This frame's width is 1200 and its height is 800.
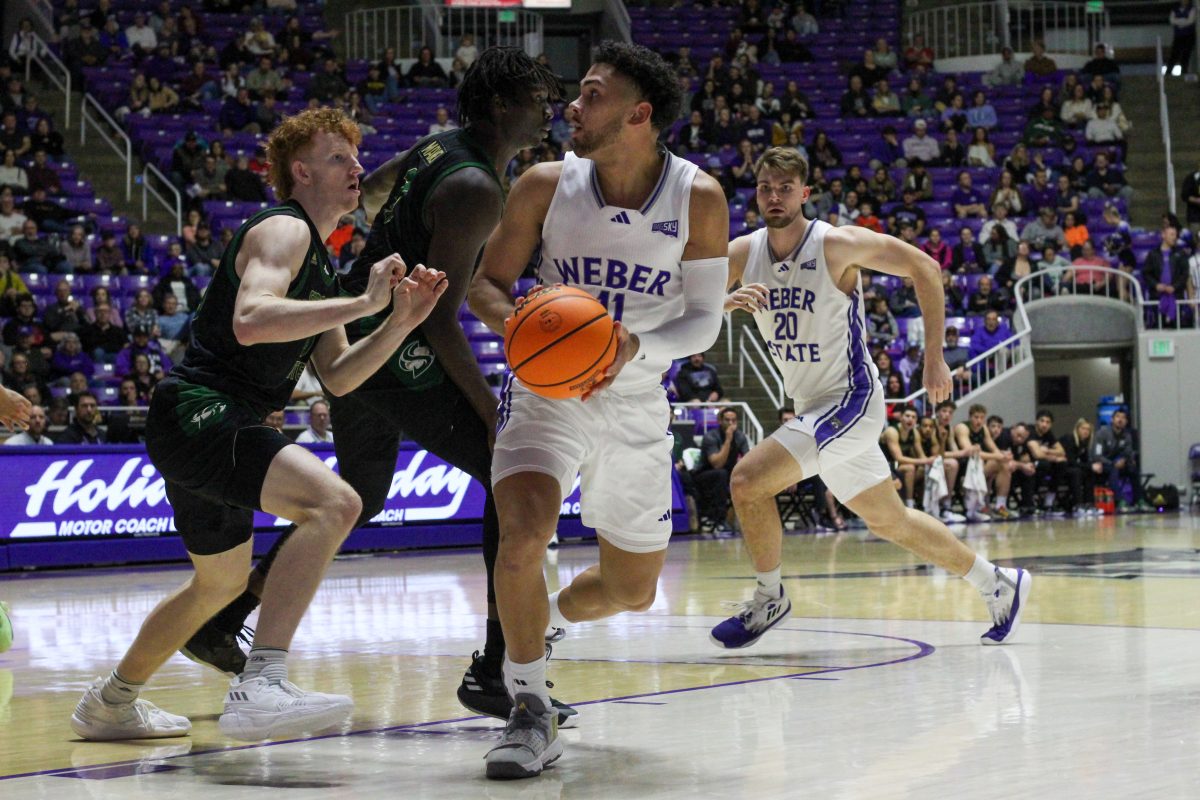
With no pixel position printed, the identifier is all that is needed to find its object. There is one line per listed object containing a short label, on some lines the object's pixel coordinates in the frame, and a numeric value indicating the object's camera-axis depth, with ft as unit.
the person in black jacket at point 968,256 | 70.33
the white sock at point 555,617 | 19.16
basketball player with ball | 14.57
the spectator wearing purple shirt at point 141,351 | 52.24
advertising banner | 38.45
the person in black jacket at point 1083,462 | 62.95
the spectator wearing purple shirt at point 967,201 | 73.67
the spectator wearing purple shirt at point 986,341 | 66.95
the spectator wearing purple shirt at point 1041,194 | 74.95
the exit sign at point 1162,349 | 67.62
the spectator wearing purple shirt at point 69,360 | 51.75
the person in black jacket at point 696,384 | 58.03
